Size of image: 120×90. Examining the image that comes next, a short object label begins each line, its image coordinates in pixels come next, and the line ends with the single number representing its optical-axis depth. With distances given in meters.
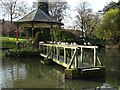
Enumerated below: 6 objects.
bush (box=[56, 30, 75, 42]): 25.73
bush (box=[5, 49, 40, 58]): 17.14
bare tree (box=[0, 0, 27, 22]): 34.65
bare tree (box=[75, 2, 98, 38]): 39.57
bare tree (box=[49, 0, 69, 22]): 37.62
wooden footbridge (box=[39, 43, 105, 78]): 9.15
